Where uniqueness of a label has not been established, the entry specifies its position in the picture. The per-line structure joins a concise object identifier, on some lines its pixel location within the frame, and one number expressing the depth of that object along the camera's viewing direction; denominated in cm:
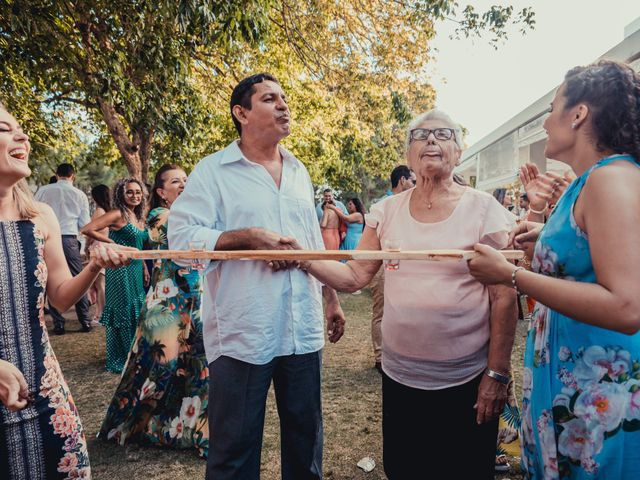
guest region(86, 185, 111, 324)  651
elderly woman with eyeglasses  217
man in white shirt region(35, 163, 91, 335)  793
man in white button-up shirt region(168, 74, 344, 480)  216
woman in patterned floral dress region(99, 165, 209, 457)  380
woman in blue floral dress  142
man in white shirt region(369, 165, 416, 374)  557
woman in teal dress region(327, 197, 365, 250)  1145
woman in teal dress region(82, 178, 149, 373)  528
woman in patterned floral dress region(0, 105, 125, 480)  166
